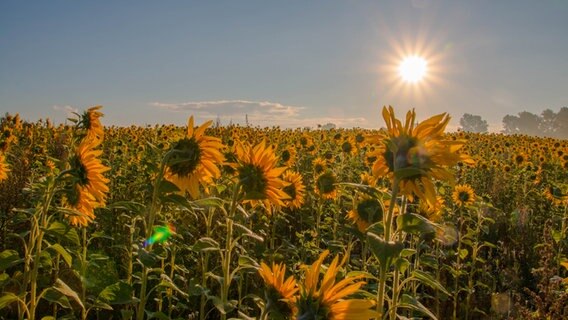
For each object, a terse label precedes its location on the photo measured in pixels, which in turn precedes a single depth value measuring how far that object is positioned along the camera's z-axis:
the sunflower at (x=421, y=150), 1.73
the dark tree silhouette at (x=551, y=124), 179.75
